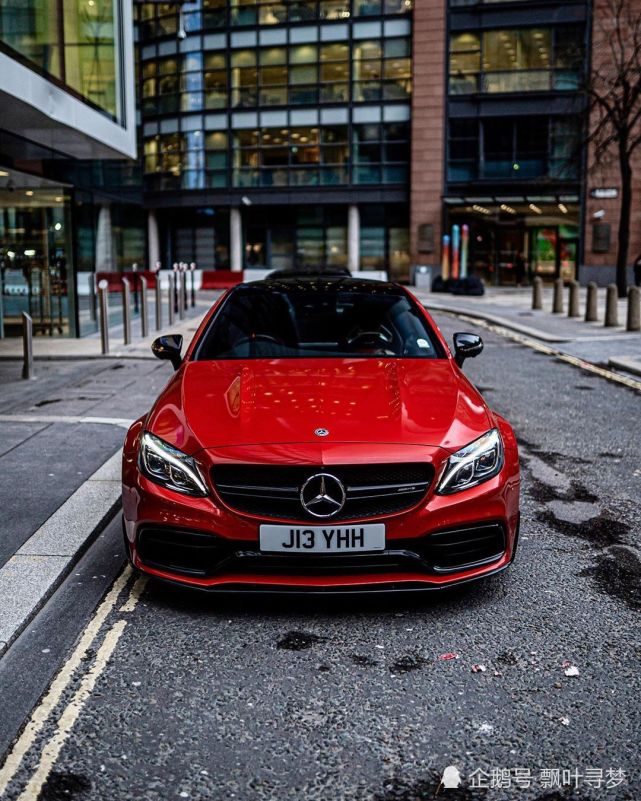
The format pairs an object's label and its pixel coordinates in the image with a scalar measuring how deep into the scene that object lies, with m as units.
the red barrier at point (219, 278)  42.28
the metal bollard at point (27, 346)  11.78
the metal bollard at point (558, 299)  25.04
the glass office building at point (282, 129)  45.72
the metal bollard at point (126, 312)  17.02
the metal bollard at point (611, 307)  19.75
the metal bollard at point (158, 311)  20.19
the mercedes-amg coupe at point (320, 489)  4.05
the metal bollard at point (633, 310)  18.55
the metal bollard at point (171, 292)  21.68
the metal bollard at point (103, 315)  15.10
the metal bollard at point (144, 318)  18.69
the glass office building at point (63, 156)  13.41
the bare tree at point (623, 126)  30.47
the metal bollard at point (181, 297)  23.68
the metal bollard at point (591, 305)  21.34
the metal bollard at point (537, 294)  26.67
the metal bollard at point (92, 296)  19.16
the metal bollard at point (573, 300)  23.05
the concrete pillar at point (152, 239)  50.72
